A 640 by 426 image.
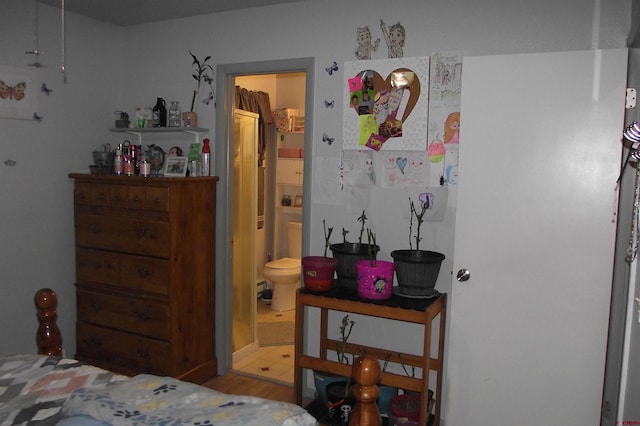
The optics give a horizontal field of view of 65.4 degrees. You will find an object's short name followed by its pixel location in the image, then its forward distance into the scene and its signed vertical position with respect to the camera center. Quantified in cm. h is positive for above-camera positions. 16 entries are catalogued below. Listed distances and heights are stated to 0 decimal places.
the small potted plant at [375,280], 261 -56
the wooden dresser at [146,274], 315 -71
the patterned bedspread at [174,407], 136 -69
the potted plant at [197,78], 347 +62
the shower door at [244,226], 373 -45
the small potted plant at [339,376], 289 -120
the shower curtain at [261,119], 488 +52
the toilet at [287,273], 480 -99
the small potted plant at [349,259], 285 -50
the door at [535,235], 235 -28
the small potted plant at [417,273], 260 -52
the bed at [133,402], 138 -70
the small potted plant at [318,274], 276 -57
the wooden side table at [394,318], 249 -86
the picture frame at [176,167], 343 +0
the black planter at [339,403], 277 -130
